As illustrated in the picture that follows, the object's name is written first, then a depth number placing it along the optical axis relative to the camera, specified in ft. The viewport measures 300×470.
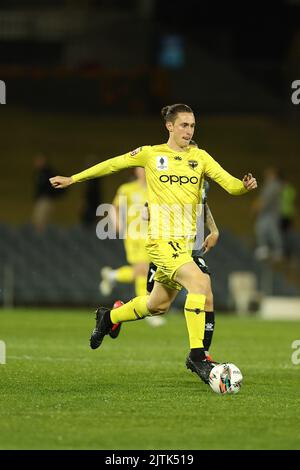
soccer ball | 32.09
